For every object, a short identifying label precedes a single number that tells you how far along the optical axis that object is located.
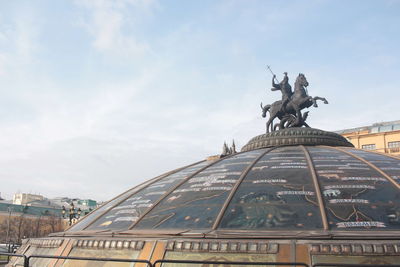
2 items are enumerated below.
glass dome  5.93
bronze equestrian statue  12.22
